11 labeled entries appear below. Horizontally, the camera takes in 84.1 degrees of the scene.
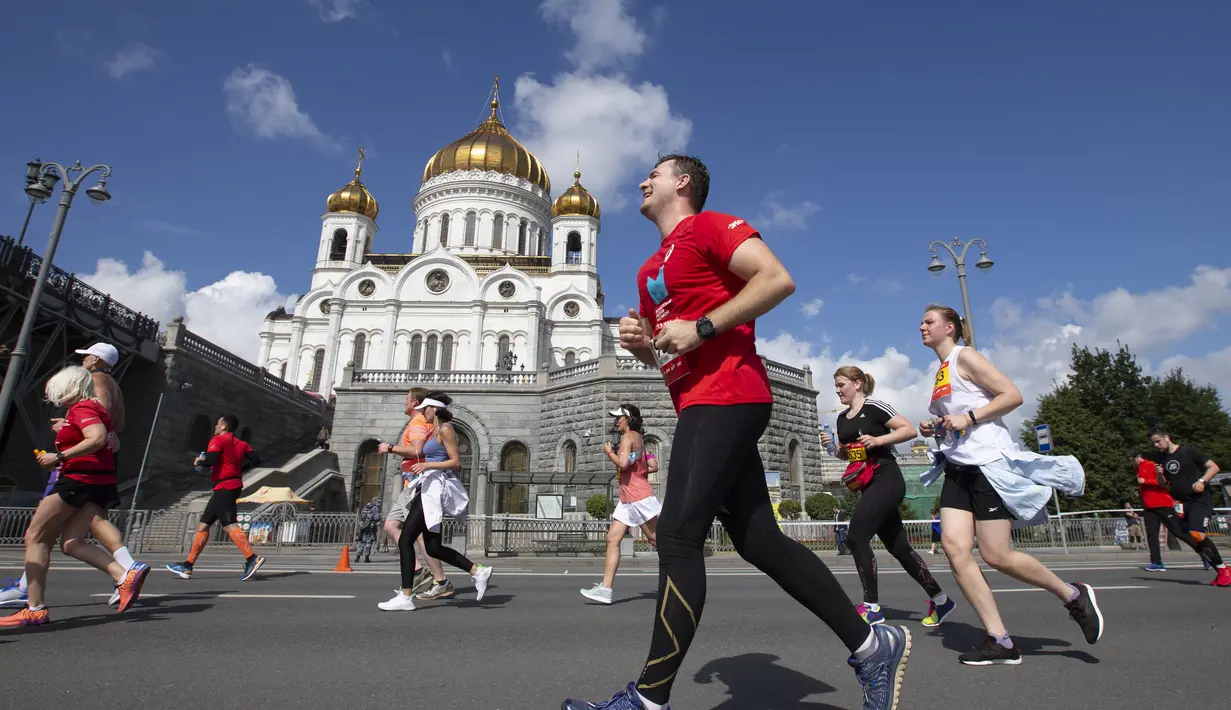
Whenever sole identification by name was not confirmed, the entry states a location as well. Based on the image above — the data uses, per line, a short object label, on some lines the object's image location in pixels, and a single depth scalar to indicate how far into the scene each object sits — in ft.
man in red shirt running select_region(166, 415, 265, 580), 24.68
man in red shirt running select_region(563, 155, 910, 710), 7.04
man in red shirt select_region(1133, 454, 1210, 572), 25.43
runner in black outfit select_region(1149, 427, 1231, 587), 23.27
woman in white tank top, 10.89
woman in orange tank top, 19.84
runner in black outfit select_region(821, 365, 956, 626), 14.84
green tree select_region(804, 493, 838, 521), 73.71
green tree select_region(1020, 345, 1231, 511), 98.78
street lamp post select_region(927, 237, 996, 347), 51.06
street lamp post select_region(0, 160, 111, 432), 42.06
